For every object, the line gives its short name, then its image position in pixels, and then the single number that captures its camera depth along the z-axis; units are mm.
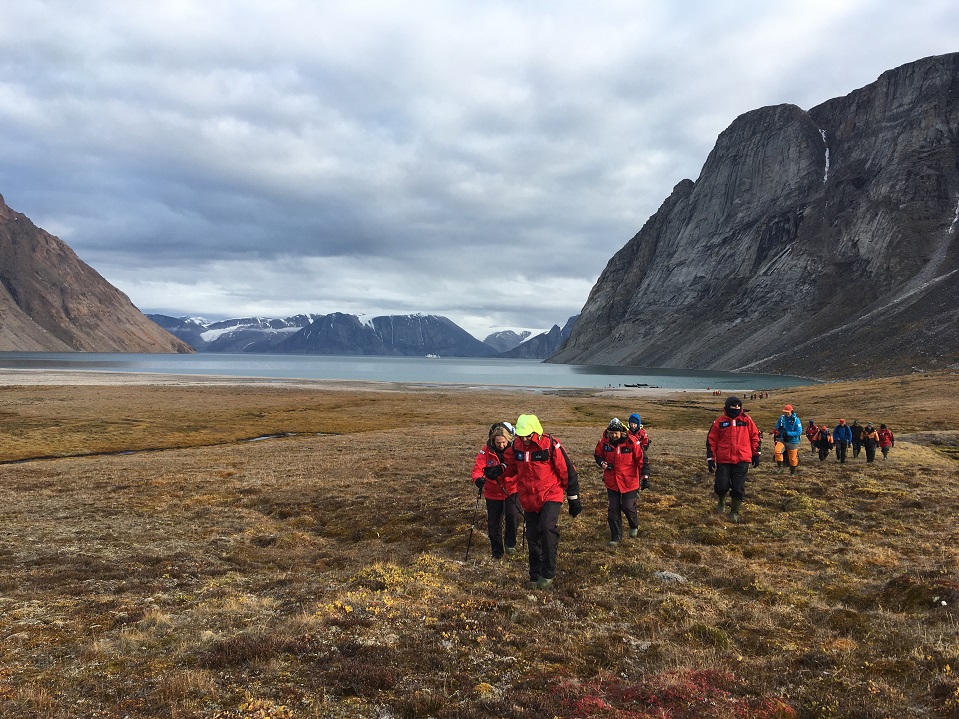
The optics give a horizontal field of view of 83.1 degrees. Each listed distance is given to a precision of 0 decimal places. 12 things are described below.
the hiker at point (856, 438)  27984
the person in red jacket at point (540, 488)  11164
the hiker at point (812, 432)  29173
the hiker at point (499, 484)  12414
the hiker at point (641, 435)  14469
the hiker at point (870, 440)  26844
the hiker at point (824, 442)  26609
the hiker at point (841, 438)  26562
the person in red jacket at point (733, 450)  15648
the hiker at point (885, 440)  28328
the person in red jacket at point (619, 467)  13977
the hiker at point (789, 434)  22516
